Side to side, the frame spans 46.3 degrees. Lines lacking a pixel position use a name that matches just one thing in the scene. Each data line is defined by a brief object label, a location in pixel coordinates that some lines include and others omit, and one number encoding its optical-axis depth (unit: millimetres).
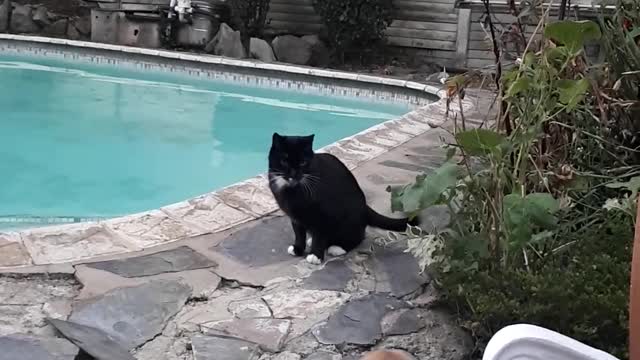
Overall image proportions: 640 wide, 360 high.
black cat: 2824
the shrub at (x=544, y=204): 2008
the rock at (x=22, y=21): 11383
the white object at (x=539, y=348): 1275
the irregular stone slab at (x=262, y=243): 2900
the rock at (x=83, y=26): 11398
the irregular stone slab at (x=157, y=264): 2664
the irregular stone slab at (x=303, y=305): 2357
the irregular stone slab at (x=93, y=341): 2047
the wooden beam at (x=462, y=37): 10461
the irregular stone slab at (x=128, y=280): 2492
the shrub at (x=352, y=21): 9906
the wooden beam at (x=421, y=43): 10633
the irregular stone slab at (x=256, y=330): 2219
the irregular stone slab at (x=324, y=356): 2146
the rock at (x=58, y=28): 11453
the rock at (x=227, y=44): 10328
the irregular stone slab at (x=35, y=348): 1992
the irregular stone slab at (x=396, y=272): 2633
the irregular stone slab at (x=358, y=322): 2262
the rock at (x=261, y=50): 10273
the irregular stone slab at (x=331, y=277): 2650
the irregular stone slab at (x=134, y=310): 2219
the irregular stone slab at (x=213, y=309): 2312
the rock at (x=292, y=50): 10344
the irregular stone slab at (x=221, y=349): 2109
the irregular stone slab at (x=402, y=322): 2318
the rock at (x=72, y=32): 11328
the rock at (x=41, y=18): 11461
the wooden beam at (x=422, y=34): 10647
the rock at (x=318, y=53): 10375
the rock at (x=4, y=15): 11289
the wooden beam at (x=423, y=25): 10645
